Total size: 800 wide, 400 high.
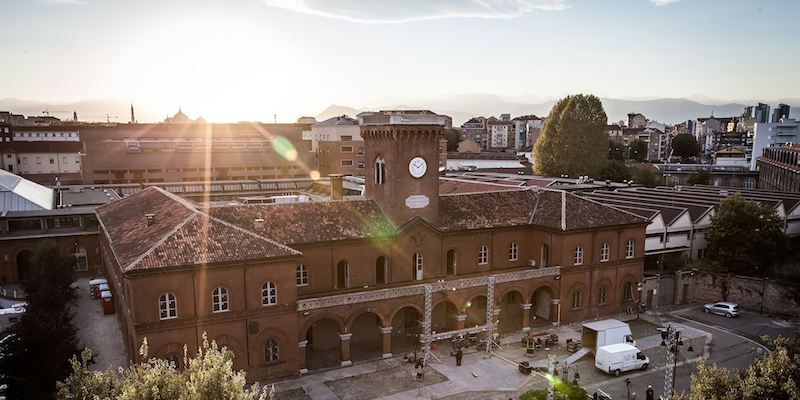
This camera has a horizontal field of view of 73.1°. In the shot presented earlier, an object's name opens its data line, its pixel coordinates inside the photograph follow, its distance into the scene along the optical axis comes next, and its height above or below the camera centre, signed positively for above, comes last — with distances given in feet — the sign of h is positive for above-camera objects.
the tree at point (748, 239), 160.86 -33.02
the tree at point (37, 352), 83.71 -36.57
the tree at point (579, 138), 279.28 -4.53
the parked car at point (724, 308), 149.31 -50.01
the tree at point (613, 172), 285.02 -22.46
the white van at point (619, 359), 113.29 -48.38
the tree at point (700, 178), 328.49 -29.86
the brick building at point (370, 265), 101.45 -29.98
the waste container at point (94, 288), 164.55 -47.55
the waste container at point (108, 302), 149.54 -47.01
